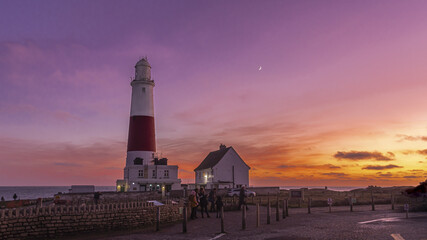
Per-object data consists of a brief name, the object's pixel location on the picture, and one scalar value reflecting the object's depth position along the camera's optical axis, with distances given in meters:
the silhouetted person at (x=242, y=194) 29.34
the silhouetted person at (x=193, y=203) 25.28
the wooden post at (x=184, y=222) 19.02
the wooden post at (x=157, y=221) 20.72
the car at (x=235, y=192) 49.08
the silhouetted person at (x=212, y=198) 29.78
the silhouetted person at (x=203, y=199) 27.20
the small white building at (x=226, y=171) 60.03
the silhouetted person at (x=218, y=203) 26.21
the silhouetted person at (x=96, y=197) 40.73
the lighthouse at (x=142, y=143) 52.22
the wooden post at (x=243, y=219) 19.54
